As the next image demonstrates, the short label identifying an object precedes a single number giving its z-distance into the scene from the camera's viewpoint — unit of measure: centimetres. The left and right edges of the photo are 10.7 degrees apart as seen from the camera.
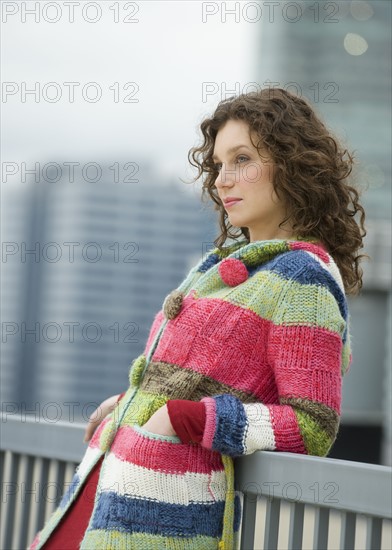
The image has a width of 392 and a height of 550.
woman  333
